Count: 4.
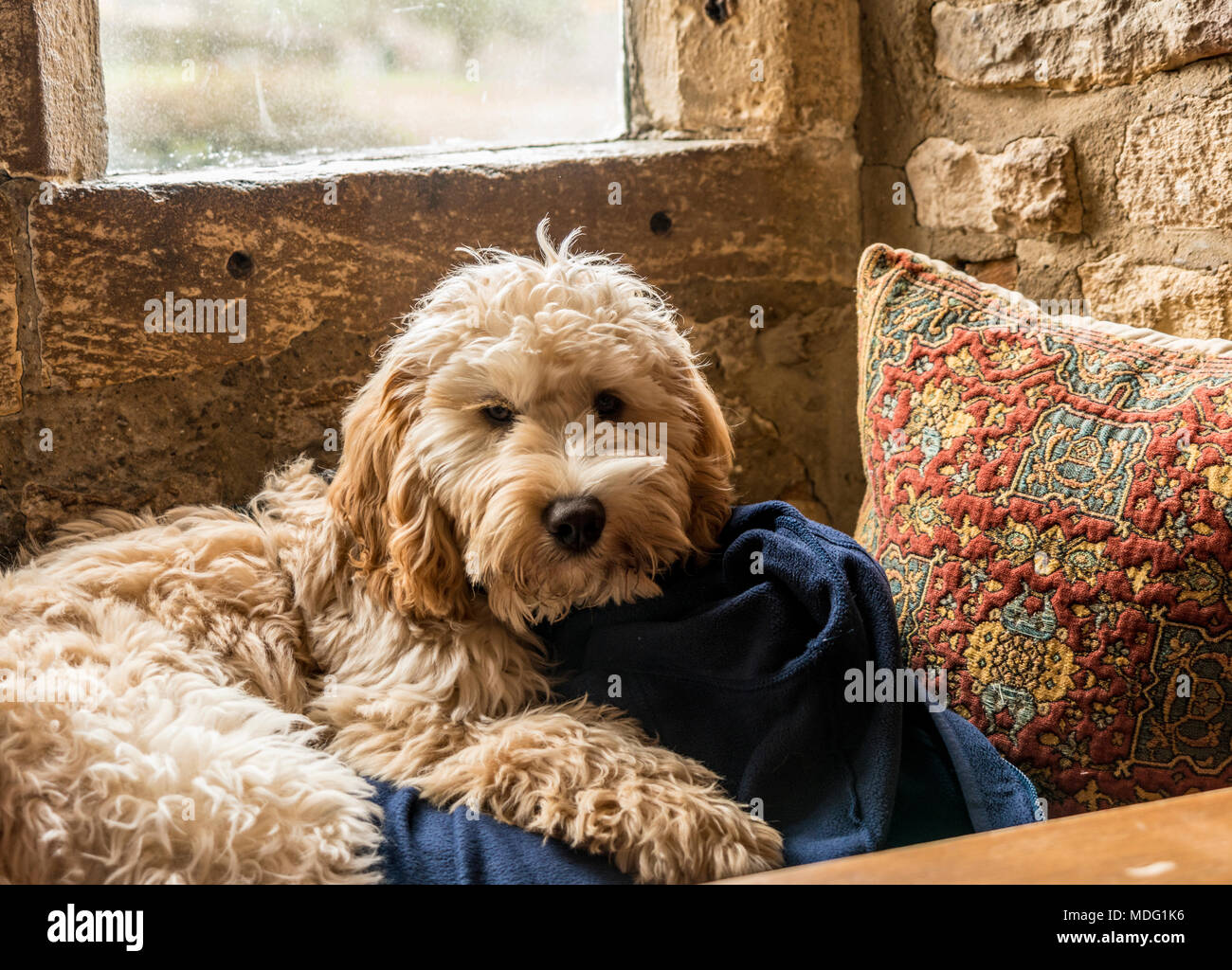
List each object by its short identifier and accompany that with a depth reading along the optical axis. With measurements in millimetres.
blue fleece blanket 974
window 1307
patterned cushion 983
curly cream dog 921
